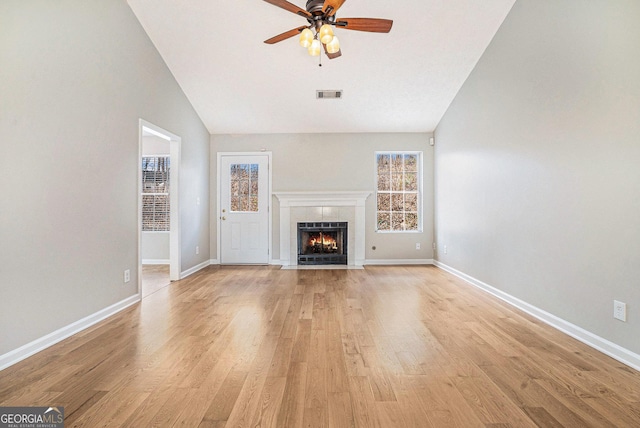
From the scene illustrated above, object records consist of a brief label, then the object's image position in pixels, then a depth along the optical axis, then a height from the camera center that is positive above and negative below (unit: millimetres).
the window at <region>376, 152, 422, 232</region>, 6246 +487
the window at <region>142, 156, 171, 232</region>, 6605 +481
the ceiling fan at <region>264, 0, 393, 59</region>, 2656 +1685
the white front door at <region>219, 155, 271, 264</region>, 6176 +145
